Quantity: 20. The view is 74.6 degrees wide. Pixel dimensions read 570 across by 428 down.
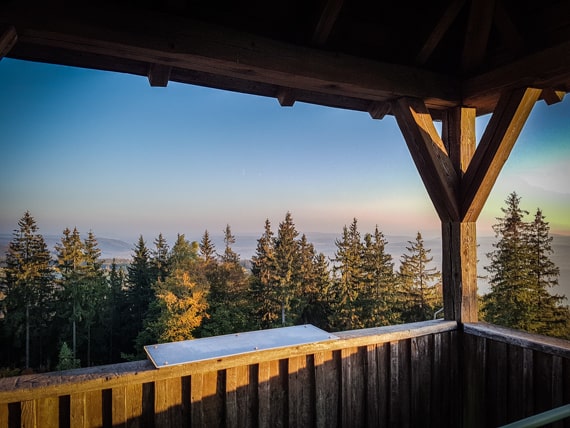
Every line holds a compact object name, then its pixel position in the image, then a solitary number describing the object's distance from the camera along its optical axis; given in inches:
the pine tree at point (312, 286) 952.9
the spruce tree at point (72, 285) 861.8
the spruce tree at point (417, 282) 889.5
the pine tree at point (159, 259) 984.9
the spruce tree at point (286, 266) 932.7
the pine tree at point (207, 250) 1002.7
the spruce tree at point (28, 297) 794.2
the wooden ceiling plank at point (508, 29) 83.4
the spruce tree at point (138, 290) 965.2
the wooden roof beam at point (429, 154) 90.9
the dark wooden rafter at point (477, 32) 83.5
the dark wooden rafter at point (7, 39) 53.4
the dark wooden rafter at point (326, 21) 71.3
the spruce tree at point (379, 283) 912.9
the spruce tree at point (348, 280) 919.7
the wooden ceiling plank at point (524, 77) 75.7
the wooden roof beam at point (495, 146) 84.6
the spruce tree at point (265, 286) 941.2
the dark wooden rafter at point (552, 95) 86.4
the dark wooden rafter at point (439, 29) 82.4
